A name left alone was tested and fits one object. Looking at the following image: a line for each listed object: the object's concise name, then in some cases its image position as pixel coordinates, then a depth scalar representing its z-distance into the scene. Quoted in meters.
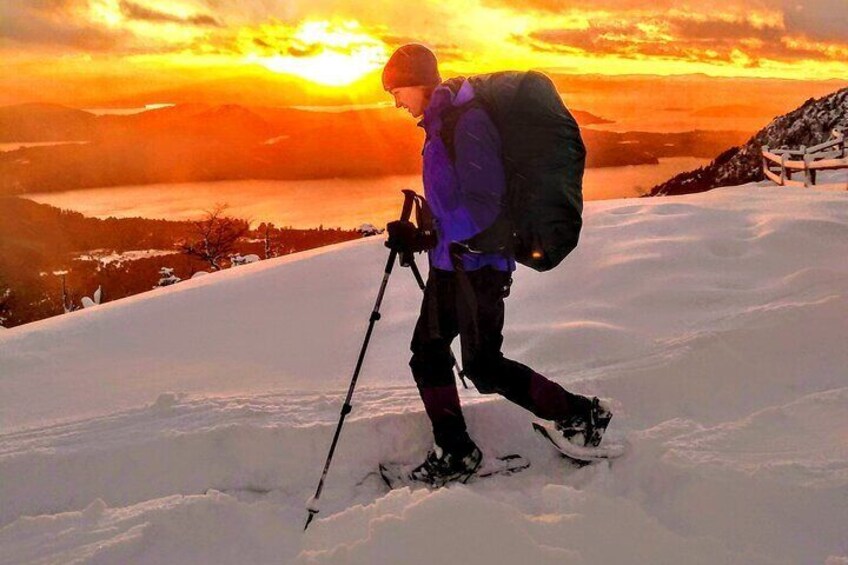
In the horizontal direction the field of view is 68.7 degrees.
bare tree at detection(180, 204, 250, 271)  47.81
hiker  2.71
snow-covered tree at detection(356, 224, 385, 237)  33.62
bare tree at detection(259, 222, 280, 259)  53.78
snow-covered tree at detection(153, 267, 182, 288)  28.01
